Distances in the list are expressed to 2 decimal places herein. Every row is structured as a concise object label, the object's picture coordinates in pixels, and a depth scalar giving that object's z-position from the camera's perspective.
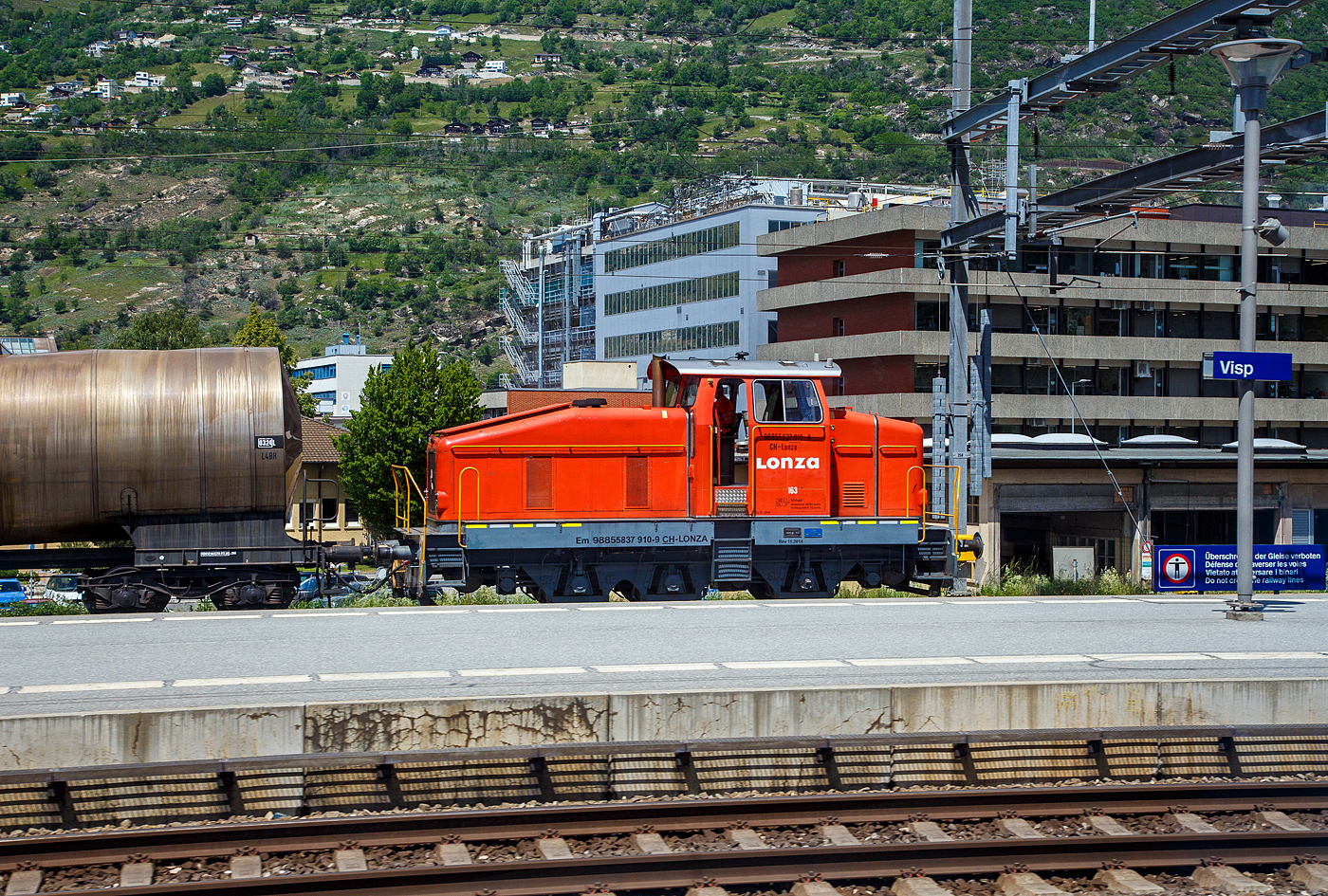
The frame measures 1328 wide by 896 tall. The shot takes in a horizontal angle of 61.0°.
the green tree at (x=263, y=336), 69.06
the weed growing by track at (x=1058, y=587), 20.66
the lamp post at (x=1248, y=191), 15.45
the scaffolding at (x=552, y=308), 99.44
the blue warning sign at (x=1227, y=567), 20.41
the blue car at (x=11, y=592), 28.81
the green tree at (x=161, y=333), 83.94
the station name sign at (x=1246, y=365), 15.68
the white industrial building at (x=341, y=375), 108.88
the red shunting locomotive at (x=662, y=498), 18.38
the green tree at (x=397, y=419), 55.62
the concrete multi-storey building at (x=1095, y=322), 50.00
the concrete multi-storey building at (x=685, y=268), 70.50
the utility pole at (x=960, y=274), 23.92
